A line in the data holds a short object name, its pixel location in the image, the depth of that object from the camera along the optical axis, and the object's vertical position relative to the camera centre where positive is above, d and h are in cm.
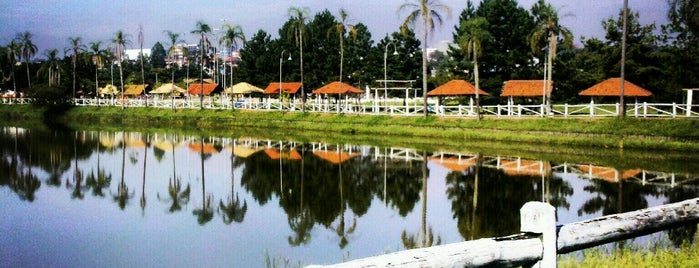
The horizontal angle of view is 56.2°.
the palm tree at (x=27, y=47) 8500 +711
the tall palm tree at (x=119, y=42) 7031 +650
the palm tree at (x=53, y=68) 8556 +468
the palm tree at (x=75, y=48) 7756 +644
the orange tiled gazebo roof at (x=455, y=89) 4569 +101
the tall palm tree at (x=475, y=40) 4112 +407
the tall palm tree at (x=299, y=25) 5462 +666
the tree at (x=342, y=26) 5248 +620
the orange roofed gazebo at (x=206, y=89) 7719 +163
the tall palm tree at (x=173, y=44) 6706 +598
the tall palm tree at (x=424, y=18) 4325 +567
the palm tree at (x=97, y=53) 7844 +594
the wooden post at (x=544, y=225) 515 -96
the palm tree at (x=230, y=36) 6292 +639
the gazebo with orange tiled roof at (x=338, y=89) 5459 +118
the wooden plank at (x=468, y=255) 433 -109
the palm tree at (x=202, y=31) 6391 +698
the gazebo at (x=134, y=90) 8801 +169
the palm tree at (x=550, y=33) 3888 +429
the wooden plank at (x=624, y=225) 548 -110
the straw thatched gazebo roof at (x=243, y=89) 6694 +141
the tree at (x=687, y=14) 3775 +541
